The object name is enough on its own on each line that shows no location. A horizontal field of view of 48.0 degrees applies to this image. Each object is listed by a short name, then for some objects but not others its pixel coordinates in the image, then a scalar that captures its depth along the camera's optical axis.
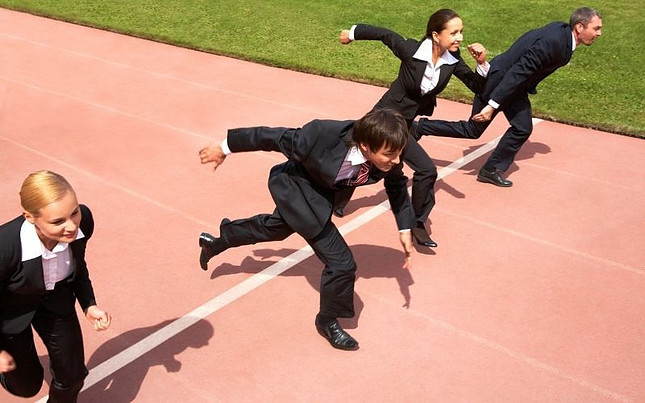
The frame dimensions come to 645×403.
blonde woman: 3.67
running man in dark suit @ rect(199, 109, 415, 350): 4.64
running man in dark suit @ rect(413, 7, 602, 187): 7.32
